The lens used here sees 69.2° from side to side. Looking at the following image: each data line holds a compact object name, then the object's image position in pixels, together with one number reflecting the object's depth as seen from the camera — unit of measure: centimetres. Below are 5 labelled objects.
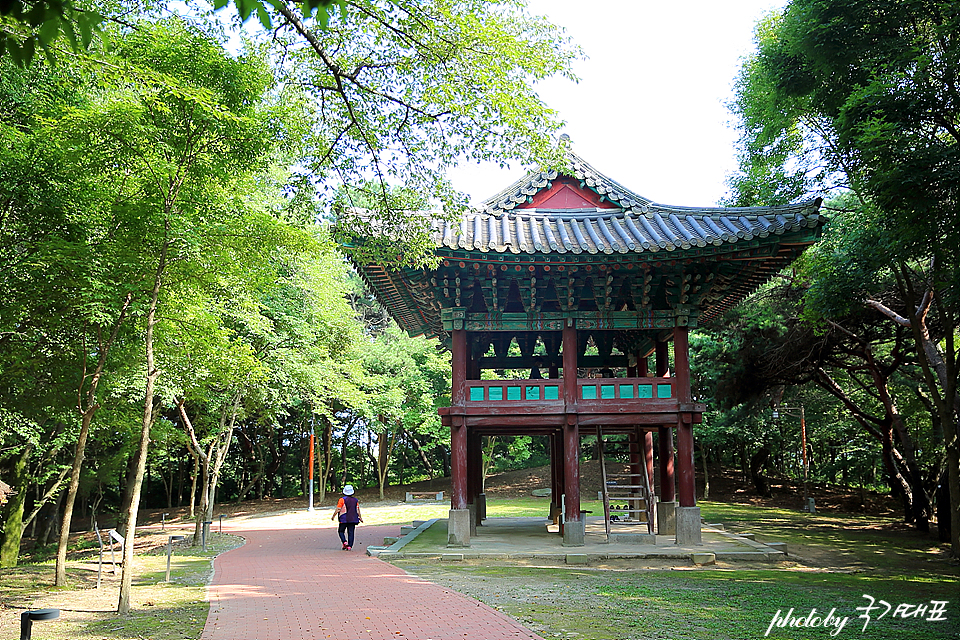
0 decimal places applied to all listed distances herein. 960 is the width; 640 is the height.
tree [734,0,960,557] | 839
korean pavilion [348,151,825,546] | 1213
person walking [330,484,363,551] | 1501
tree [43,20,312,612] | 782
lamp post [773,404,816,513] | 2592
